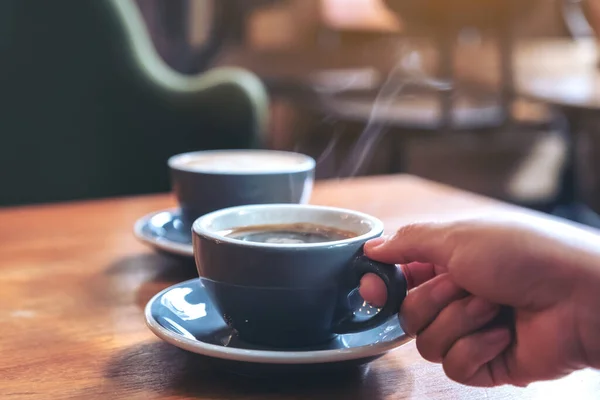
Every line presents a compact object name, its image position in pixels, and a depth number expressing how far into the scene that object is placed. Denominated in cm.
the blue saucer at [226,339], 42
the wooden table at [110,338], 44
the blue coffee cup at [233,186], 69
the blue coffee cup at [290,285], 44
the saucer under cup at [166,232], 67
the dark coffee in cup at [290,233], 51
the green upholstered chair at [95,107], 151
